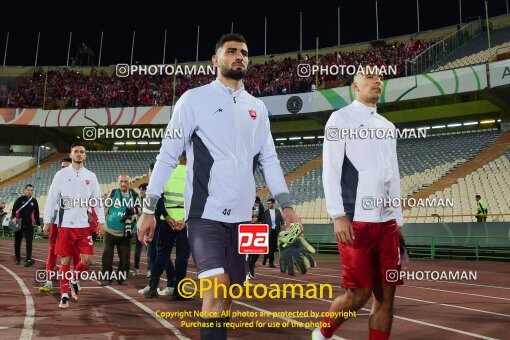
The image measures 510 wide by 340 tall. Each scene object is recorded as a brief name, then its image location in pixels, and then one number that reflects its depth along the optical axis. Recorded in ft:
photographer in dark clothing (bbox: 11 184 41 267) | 39.88
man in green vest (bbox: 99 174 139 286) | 27.58
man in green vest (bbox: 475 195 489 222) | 53.62
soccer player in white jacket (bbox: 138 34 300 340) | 9.24
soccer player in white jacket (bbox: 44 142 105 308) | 21.24
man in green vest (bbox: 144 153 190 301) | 22.17
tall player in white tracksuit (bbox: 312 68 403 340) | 11.50
